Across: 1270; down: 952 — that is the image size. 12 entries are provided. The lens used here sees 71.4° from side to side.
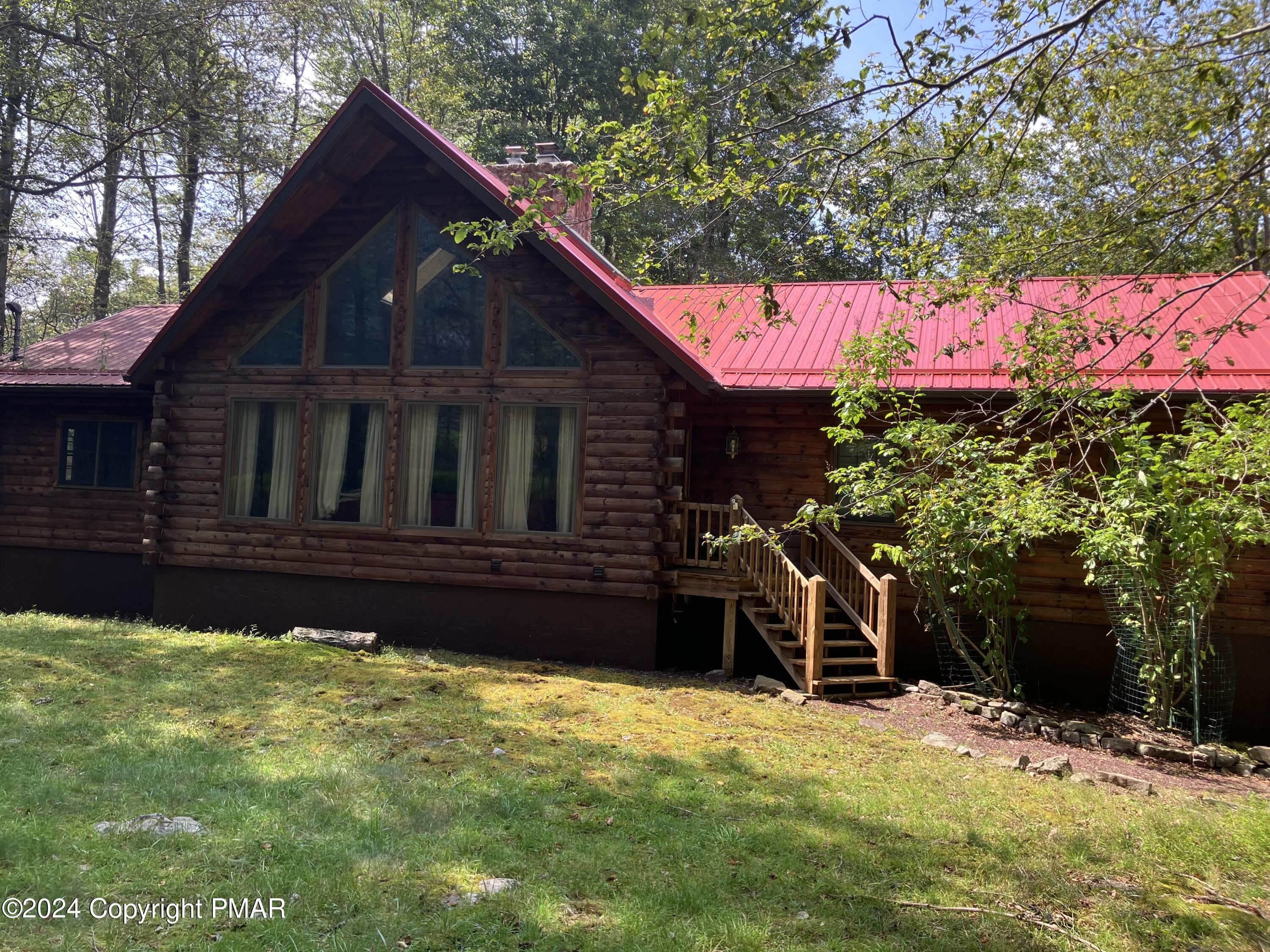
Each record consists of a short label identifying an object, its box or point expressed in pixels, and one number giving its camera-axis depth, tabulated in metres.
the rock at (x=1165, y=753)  8.13
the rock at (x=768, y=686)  9.86
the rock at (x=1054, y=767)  7.25
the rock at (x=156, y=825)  4.68
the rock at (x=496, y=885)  4.28
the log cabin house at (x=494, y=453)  10.81
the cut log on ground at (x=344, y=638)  10.66
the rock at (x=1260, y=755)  8.39
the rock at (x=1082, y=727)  8.61
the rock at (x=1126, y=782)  6.95
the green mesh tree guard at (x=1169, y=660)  8.71
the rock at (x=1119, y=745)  8.26
